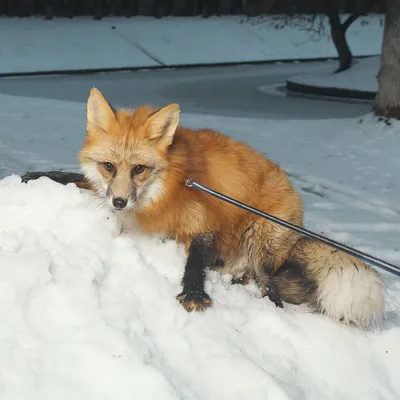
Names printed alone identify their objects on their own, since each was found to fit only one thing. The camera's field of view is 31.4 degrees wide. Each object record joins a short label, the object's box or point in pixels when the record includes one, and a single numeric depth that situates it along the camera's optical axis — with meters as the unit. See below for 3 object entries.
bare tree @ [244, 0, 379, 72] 15.36
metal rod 3.12
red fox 3.32
